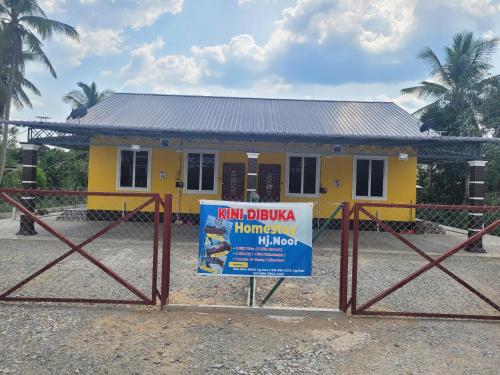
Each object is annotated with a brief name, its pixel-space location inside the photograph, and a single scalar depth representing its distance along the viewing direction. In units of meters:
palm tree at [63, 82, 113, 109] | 36.03
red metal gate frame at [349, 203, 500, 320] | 4.78
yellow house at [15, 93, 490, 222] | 13.61
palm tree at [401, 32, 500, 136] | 22.73
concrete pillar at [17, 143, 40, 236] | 10.77
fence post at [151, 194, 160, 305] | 4.89
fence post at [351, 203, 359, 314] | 4.82
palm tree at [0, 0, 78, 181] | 23.19
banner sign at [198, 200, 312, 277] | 4.75
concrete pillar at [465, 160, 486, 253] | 10.52
